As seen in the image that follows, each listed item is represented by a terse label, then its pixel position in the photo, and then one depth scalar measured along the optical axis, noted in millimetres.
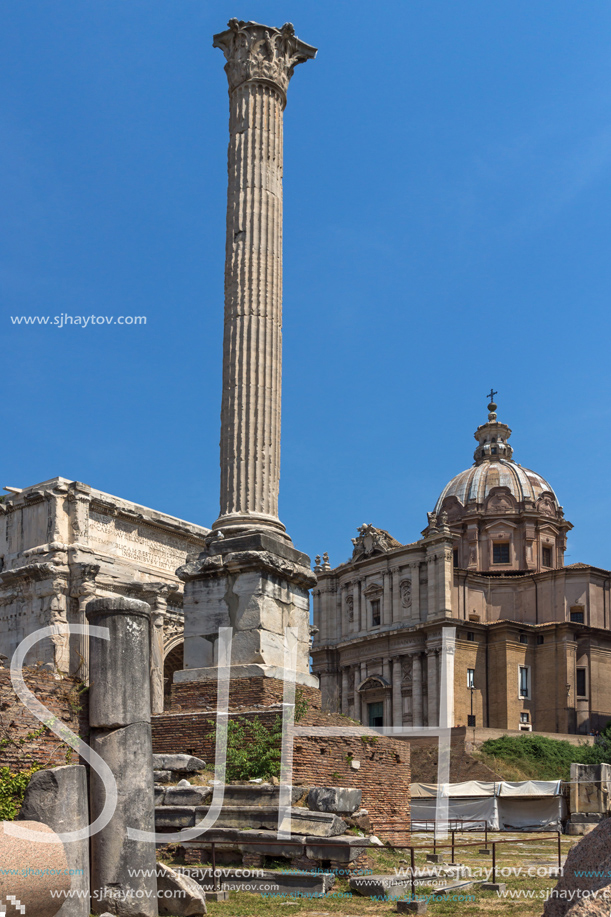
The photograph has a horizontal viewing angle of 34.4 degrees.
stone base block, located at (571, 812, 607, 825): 25608
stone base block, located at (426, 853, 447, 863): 14578
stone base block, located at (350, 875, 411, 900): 10023
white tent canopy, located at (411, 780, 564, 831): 26391
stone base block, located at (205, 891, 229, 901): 9617
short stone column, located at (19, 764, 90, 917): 7695
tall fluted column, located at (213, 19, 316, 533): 14500
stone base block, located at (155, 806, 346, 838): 10805
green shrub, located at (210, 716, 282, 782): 11891
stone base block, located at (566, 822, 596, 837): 25367
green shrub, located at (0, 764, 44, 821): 8805
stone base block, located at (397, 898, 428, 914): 9344
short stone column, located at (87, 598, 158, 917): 8164
